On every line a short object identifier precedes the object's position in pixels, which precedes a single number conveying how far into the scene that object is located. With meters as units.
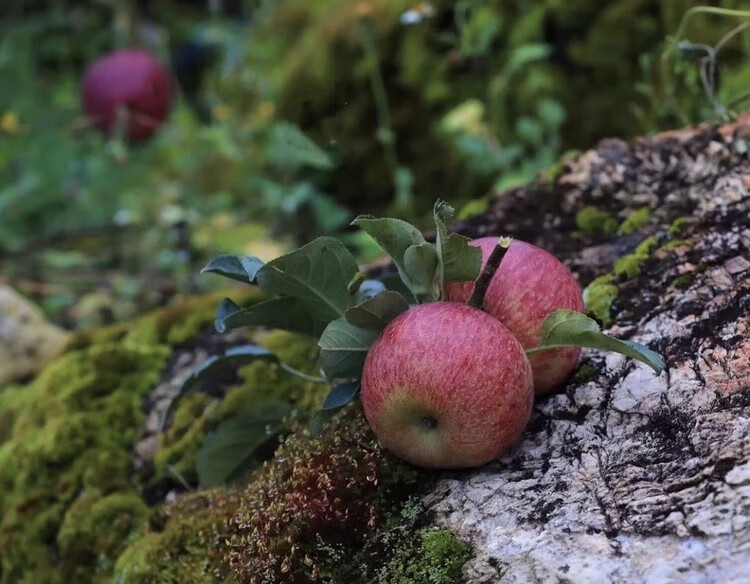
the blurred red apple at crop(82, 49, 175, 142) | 1.89
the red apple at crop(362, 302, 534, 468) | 0.83
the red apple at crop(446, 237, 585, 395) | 0.87
